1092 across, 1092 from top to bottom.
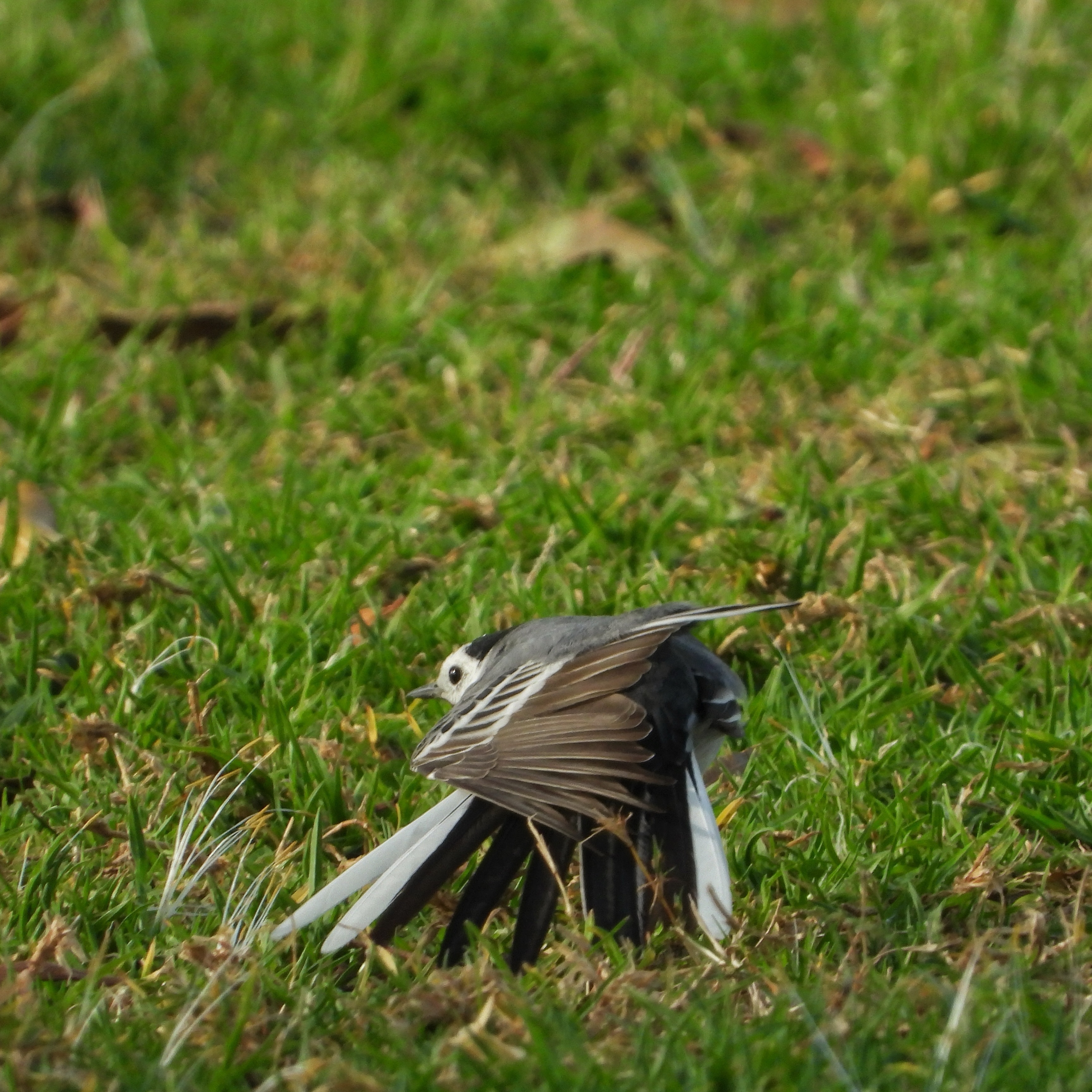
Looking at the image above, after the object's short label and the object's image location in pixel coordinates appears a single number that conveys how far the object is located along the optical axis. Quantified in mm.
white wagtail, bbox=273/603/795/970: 5703
